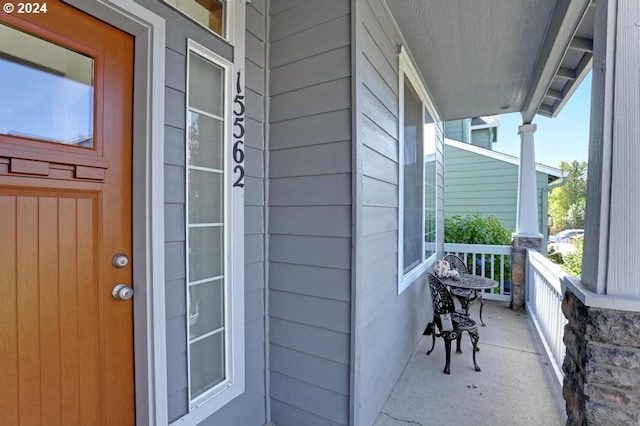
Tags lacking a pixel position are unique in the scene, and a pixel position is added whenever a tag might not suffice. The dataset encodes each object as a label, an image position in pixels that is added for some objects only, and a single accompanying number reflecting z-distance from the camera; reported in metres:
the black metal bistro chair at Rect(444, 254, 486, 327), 3.24
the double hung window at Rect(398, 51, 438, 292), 2.71
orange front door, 1.04
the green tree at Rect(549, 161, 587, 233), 9.64
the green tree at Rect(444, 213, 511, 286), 4.93
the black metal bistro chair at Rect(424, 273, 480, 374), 2.66
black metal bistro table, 3.07
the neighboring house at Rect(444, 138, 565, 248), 7.37
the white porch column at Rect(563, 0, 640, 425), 1.24
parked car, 9.62
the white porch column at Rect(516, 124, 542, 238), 4.28
